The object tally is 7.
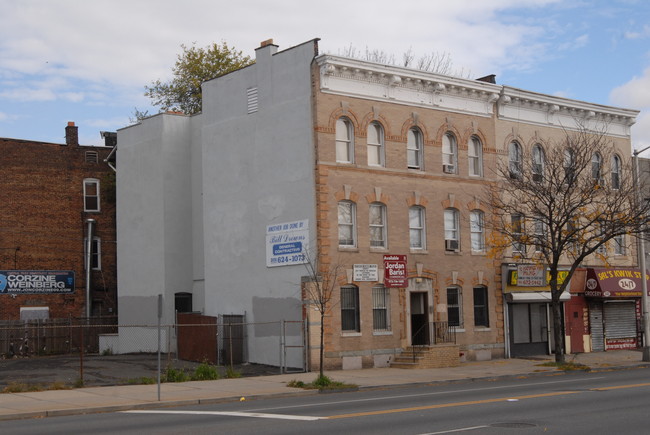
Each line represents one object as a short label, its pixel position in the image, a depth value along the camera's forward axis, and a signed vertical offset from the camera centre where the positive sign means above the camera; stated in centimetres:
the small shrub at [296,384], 2429 -261
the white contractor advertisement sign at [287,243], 3022 +182
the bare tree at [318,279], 2906 +48
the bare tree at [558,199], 3075 +341
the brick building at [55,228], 4197 +360
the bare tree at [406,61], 4853 +1343
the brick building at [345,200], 3039 +359
